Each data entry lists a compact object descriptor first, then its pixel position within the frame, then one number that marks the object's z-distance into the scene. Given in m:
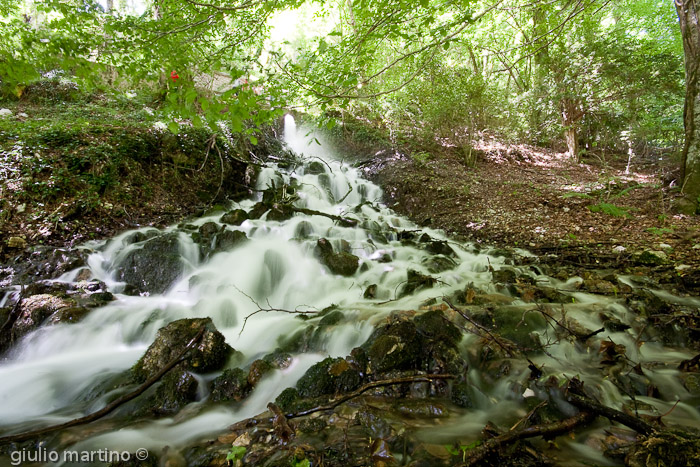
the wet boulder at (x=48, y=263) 4.43
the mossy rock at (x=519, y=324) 2.97
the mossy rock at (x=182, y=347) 2.94
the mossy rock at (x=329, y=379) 2.54
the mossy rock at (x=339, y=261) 5.39
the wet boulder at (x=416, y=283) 4.60
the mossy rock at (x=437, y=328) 2.87
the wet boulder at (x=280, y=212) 7.15
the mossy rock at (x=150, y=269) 4.84
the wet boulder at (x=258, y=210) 7.13
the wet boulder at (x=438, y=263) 5.31
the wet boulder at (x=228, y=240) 5.86
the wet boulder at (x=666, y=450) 1.35
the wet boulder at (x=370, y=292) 4.63
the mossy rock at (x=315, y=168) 10.88
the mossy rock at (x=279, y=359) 3.00
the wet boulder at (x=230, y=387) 2.70
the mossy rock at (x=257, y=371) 2.79
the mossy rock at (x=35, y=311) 3.59
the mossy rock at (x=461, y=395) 2.36
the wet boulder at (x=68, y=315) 3.71
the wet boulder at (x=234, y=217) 6.68
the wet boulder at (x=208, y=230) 5.93
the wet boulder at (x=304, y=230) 6.78
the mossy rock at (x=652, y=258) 4.38
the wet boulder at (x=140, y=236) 5.59
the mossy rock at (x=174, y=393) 2.58
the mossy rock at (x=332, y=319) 3.69
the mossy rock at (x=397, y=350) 2.65
